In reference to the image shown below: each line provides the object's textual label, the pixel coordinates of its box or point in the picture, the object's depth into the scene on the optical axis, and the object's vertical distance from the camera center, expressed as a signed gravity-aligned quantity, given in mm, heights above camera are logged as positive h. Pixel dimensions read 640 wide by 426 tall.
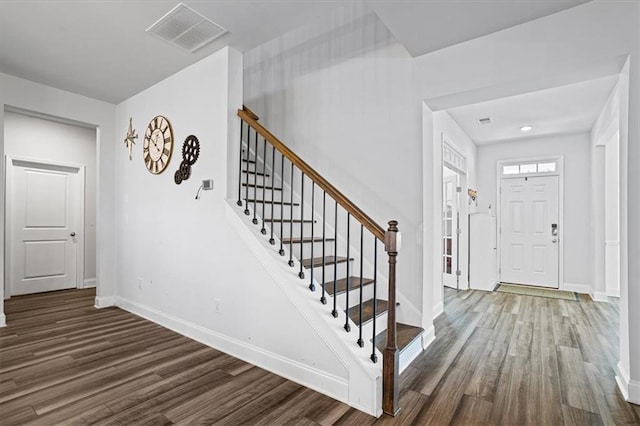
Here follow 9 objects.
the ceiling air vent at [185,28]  2526 +1515
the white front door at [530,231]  5684 -271
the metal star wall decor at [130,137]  4199 +975
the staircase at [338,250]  2051 -339
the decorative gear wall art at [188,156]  3287 +579
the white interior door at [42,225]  5020 -178
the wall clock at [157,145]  3627 +787
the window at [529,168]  5703 +842
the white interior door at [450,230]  5641 -254
